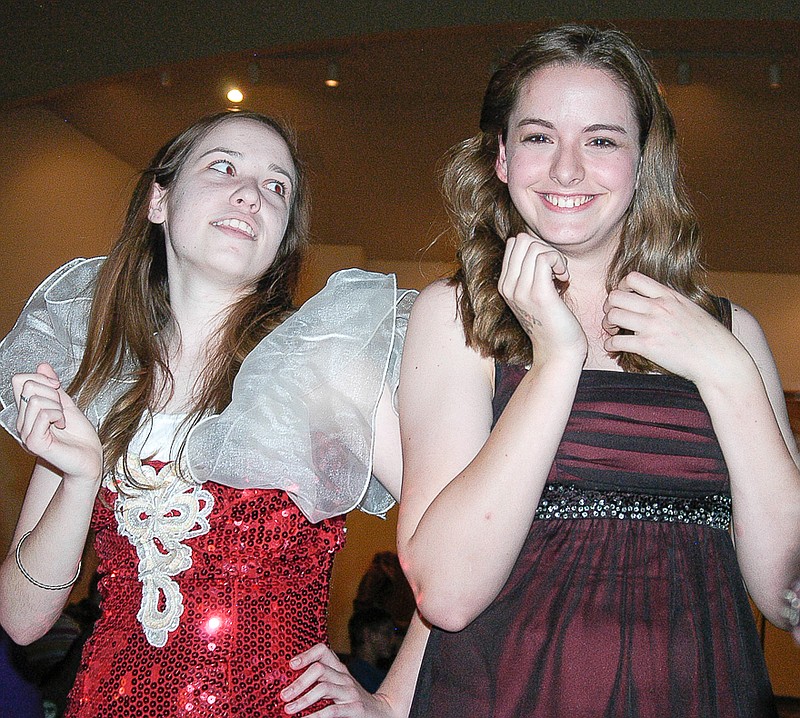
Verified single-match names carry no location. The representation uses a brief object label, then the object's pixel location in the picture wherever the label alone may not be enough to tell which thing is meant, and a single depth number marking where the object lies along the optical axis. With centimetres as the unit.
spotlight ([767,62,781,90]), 521
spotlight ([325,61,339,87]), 540
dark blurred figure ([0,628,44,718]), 262
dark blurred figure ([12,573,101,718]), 279
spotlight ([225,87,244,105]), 585
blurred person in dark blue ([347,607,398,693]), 432
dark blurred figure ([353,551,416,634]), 624
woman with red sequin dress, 165
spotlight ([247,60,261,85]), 546
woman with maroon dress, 137
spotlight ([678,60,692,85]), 525
